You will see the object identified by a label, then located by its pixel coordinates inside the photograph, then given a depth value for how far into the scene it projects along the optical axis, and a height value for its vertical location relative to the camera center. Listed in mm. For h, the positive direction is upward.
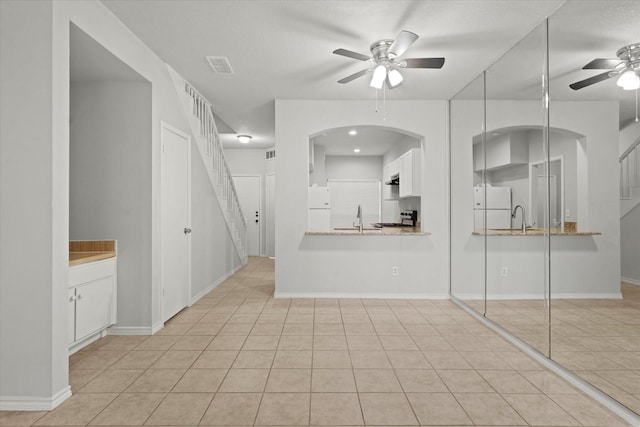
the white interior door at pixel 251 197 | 9180 +431
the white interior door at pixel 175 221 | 3787 -75
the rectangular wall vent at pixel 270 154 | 8969 +1510
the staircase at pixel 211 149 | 4348 +961
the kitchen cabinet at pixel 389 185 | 7638 +749
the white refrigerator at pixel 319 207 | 7152 +133
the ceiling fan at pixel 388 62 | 2988 +1353
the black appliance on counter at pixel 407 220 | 6905 -125
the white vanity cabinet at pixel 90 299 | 2877 -736
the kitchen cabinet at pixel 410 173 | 5668 +676
